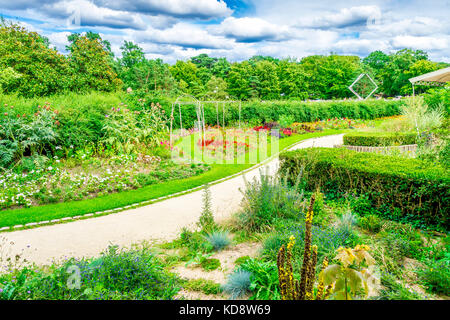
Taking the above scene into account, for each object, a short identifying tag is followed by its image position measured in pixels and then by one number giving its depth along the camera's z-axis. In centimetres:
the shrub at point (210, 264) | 329
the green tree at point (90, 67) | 1566
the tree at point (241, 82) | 3158
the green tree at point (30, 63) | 1322
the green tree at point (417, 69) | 3666
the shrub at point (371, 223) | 409
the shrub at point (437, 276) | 272
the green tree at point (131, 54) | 3155
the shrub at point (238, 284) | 274
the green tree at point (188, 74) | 3294
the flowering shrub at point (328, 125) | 1616
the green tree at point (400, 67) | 4047
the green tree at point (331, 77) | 3912
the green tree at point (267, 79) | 3192
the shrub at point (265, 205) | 425
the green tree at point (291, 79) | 3458
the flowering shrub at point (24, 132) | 693
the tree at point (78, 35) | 1846
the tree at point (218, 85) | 3033
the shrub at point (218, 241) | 376
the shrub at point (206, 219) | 423
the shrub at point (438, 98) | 1426
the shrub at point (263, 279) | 266
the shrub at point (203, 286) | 284
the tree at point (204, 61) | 3825
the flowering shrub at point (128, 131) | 873
